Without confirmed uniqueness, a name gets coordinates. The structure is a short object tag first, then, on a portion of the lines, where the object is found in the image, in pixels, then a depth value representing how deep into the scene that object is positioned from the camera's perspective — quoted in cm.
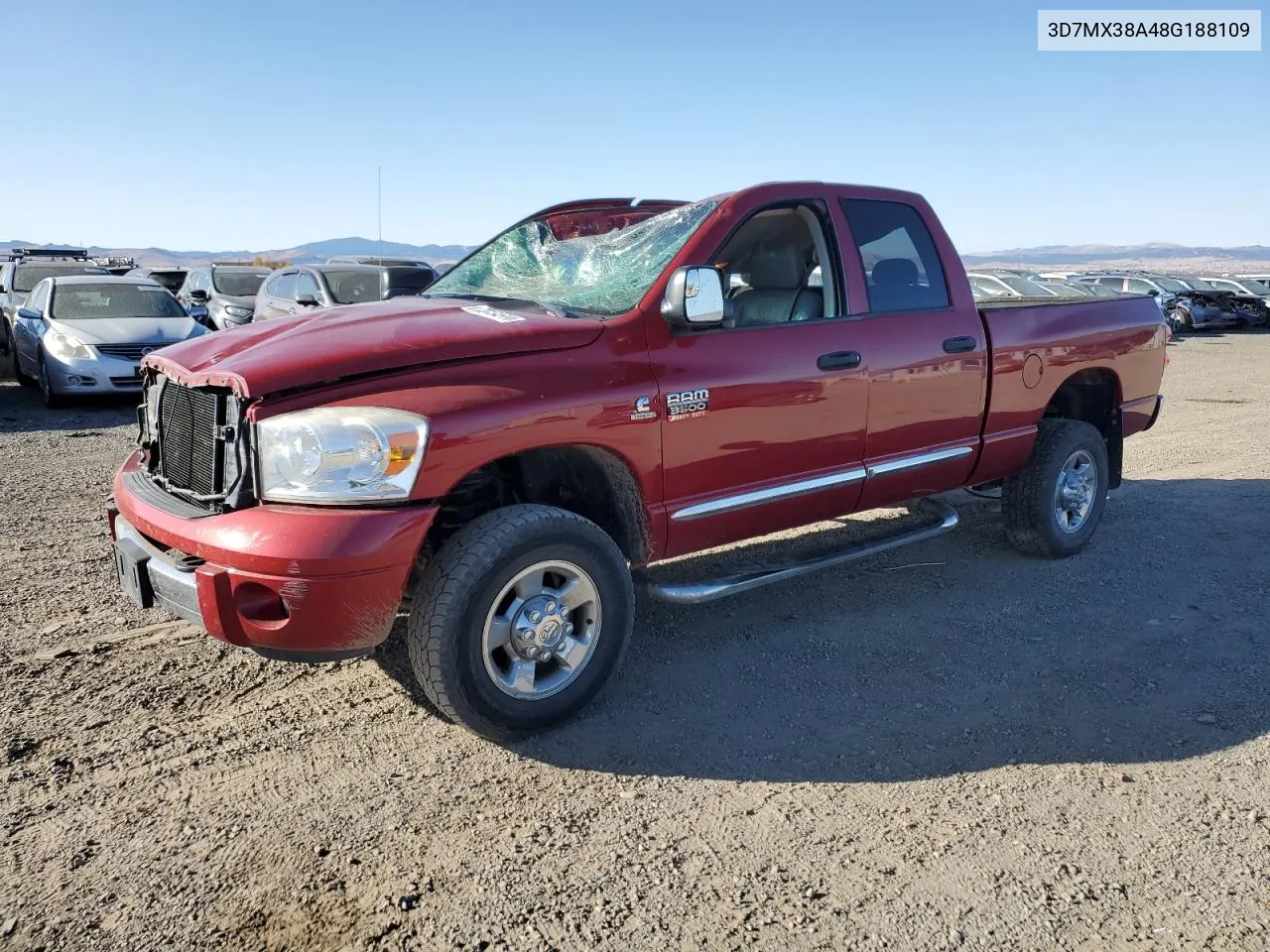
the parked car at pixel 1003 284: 1977
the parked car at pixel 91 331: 1096
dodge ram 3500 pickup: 310
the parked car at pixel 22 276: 1383
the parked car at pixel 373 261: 1358
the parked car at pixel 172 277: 2282
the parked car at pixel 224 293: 1585
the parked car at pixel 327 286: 1201
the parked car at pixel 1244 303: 2650
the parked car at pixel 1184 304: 2569
